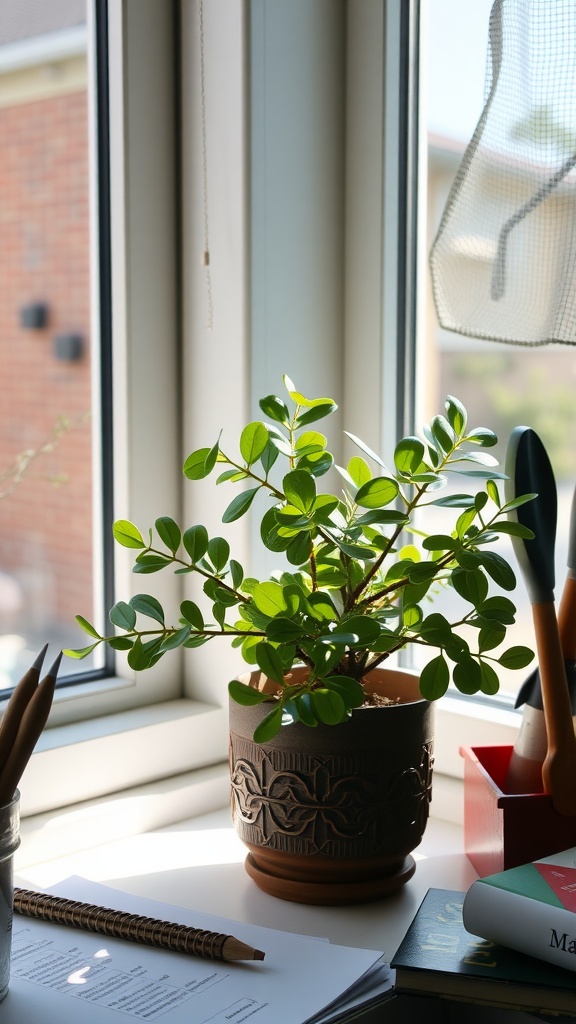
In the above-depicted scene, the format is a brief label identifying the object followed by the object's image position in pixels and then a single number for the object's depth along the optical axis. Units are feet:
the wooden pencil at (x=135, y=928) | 2.38
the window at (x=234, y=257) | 3.59
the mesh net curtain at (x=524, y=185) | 2.89
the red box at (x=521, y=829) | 2.72
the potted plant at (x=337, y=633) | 2.58
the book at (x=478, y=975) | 2.16
